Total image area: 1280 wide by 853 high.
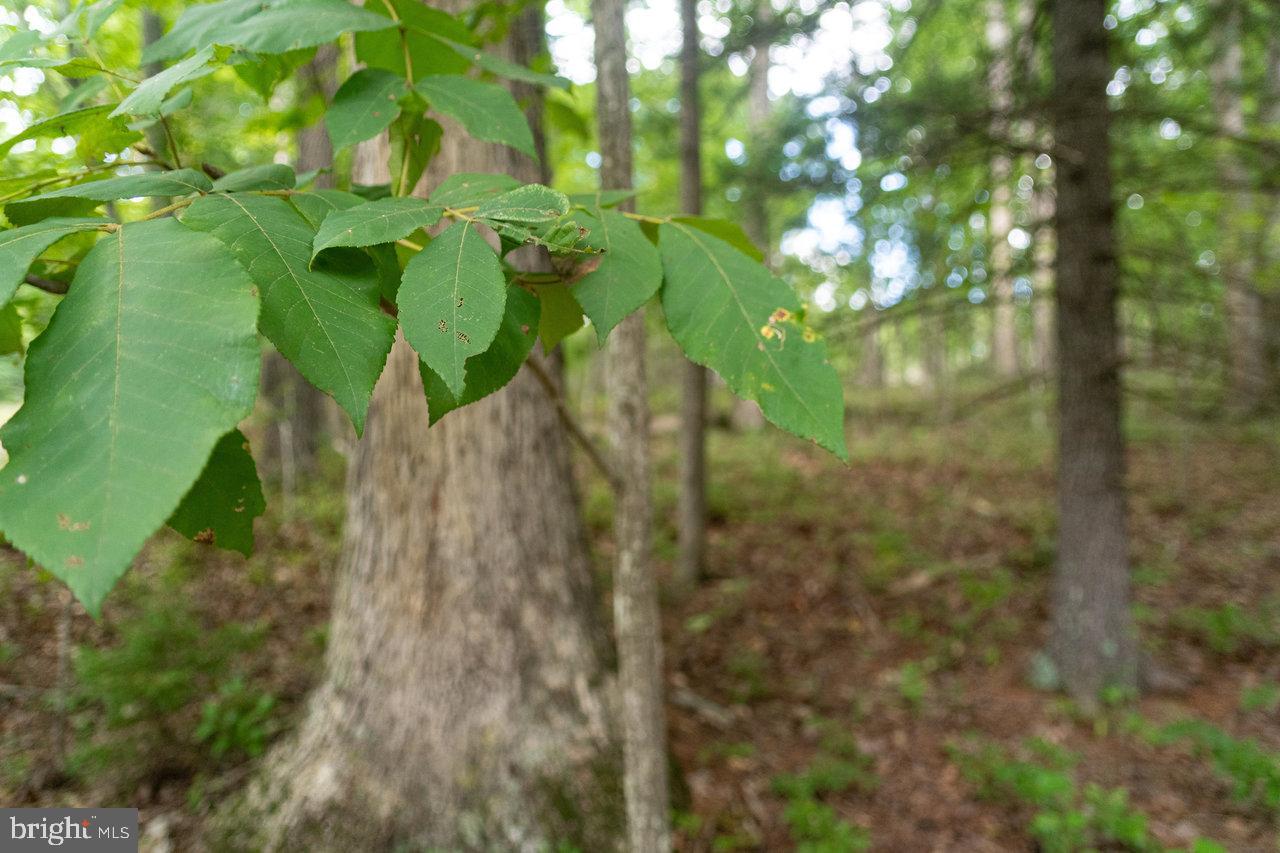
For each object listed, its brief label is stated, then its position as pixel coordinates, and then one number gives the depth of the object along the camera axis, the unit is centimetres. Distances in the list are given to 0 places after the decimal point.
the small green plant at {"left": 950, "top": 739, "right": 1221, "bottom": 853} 331
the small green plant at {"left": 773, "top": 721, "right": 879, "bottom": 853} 331
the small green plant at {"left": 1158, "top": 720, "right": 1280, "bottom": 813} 362
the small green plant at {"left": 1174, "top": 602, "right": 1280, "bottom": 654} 529
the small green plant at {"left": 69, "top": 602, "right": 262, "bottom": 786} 322
